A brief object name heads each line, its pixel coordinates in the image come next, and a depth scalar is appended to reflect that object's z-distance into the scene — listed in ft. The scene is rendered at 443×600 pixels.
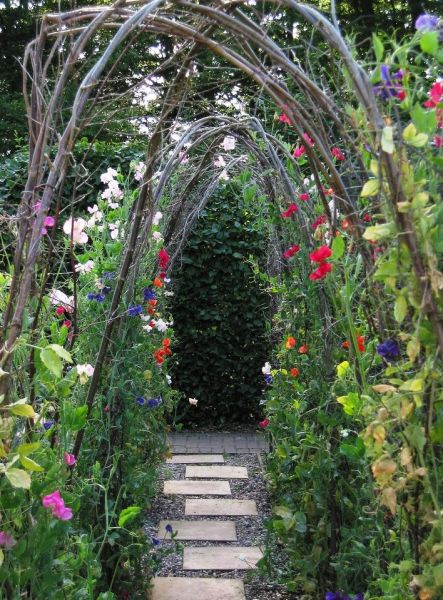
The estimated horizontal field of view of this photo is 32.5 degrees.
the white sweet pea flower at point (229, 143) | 12.94
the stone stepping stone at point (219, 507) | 14.16
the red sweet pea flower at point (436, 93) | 4.99
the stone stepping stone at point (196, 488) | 15.28
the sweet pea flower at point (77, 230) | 7.89
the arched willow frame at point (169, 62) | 4.58
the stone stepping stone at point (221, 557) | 11.71
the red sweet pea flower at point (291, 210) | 10.21
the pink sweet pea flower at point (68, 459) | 6.53
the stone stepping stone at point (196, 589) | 10.61
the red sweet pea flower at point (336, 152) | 7.41
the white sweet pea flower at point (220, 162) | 15.03
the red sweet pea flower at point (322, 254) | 7.34
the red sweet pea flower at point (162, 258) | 12.24
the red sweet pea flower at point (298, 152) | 10.51
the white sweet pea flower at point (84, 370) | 6.69
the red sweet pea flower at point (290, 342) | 10.96
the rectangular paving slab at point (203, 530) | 12.89
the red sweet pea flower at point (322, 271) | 7.64
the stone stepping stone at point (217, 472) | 16.39
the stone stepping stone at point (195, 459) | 17.60
